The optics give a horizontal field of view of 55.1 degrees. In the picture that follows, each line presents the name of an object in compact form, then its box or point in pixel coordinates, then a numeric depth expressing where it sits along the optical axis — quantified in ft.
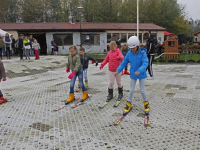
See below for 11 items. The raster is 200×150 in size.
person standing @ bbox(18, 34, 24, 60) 48.74
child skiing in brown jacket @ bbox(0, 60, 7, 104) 19.15
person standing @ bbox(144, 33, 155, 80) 28.76
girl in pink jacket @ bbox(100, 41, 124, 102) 18.98
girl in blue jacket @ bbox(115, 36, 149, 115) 14.71
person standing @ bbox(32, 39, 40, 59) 51.84
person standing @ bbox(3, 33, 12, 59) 50.35
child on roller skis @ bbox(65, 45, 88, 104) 18.94
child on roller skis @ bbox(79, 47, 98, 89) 22.64
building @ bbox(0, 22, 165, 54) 80.18
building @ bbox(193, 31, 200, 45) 145.28
